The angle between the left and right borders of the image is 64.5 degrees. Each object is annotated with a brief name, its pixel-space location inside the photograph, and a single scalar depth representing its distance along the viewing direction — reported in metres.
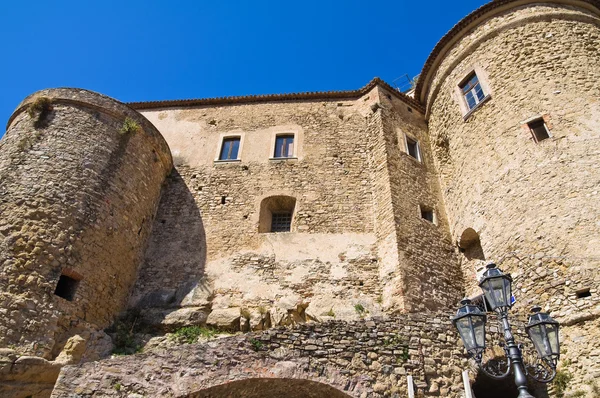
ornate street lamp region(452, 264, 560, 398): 5.60
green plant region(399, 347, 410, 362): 7.63
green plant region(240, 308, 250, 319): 11.00
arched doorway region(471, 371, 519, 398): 8.07
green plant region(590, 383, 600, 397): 7.55
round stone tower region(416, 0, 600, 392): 9.27
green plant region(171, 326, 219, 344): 10.56
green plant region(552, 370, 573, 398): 7.90
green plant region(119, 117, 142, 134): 12.75
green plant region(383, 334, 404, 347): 7.80
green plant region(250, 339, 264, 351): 7.47
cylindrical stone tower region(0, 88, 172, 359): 9.20
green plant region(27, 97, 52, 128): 11.90
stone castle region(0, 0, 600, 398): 7.66
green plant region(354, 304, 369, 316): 10.97
